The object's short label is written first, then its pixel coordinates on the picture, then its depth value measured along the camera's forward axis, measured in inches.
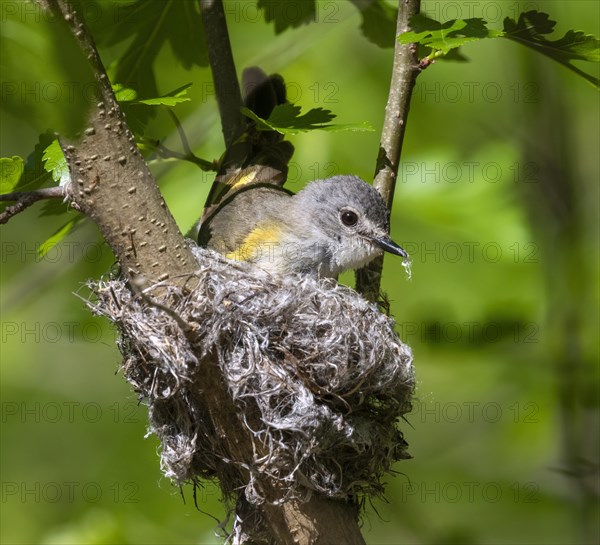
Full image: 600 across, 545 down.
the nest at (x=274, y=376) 207.9
